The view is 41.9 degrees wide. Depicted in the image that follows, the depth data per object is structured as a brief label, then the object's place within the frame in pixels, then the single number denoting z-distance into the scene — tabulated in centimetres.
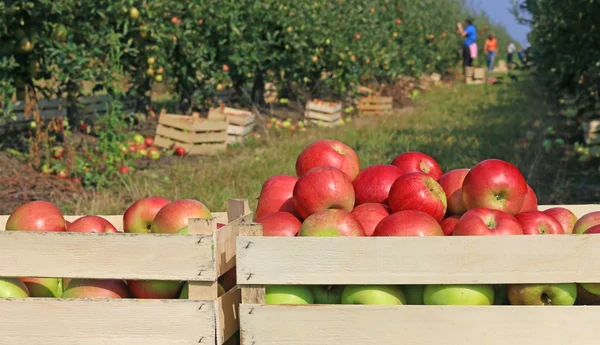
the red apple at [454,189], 281
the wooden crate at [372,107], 1466
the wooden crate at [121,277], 223
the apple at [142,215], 274
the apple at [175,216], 254
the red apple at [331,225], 239
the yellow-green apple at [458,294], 223
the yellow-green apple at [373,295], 224
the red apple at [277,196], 288
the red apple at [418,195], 259
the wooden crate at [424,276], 220
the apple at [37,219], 268
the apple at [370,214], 260
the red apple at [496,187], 261
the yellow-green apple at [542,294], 223
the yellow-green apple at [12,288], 239
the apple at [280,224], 253
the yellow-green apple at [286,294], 228
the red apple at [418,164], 306
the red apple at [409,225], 240
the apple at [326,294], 233
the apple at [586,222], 254
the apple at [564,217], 273
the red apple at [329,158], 297
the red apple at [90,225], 271
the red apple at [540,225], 250
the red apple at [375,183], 284
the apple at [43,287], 251
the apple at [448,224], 260
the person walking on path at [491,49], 3150
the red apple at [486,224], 237
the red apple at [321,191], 263
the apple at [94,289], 238
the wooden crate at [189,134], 897
